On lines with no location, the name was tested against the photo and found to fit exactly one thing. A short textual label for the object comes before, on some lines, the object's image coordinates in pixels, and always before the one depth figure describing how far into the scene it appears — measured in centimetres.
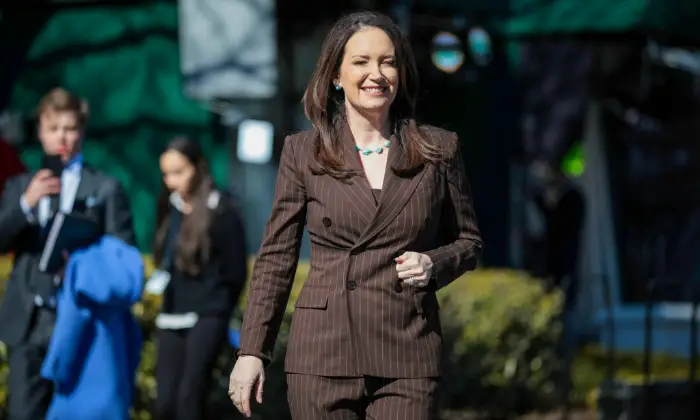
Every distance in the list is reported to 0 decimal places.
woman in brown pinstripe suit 971
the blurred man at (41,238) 1435
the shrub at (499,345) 2400
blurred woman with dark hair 1745
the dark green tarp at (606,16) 2656
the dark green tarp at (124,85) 2789
